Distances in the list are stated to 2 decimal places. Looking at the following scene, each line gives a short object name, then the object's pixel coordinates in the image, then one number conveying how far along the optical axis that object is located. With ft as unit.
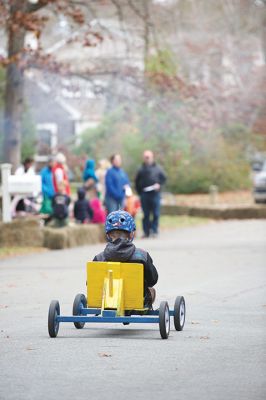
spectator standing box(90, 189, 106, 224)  97.76
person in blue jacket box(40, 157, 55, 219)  95.71
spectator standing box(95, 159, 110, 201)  112.04
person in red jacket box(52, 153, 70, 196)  94.68
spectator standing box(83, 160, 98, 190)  101.55
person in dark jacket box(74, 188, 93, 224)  95.71
